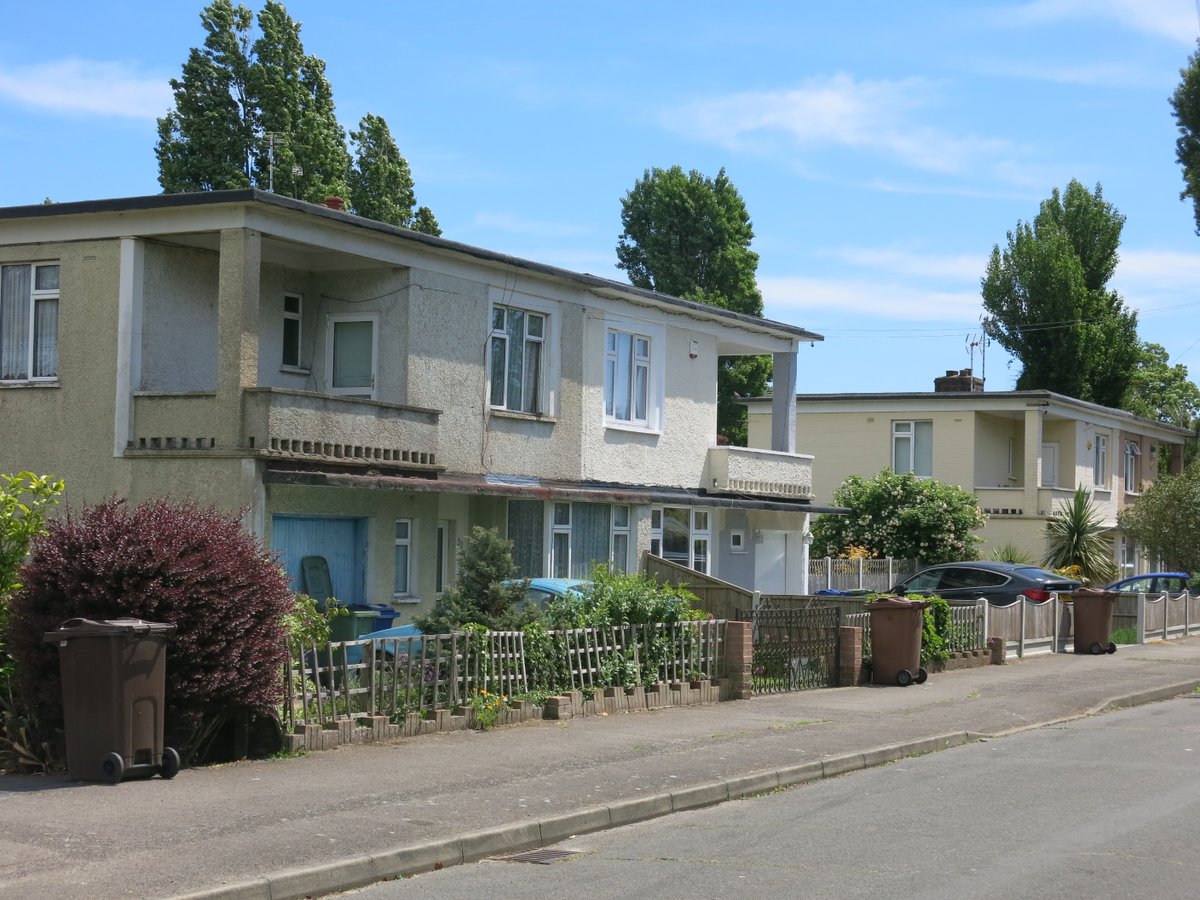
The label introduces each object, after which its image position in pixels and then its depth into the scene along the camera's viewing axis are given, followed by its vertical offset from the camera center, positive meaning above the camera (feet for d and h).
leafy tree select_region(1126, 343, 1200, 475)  238.27 +28.53
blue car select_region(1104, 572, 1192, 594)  119.85 -1.61
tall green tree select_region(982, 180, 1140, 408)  190.39 +32.06
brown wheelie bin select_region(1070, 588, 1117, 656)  91.25 -3.38
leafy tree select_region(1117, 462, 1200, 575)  130.93 +3.87
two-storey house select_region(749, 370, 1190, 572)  134.10 +11.31
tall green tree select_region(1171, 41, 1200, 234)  122.21 +36.93
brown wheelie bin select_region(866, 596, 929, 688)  67.87 -3.54
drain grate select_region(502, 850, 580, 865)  30.71 -6.23
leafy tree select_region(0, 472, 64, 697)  41.45 +0.53
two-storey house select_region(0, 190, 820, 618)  61.46 +8.12
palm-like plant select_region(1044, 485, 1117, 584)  131.03 +1.78
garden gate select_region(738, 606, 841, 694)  63.77 -3.81
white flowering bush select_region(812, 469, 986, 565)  116.98 +3.26
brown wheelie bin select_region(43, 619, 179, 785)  35.19 -3.40
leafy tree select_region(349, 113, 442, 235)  149.79 +37.92
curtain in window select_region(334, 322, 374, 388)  71.61 +9.72
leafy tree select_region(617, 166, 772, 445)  188.85 +40.17
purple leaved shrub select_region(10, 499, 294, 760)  37.11 -1.25
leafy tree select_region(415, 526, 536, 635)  50.78 -1.30
